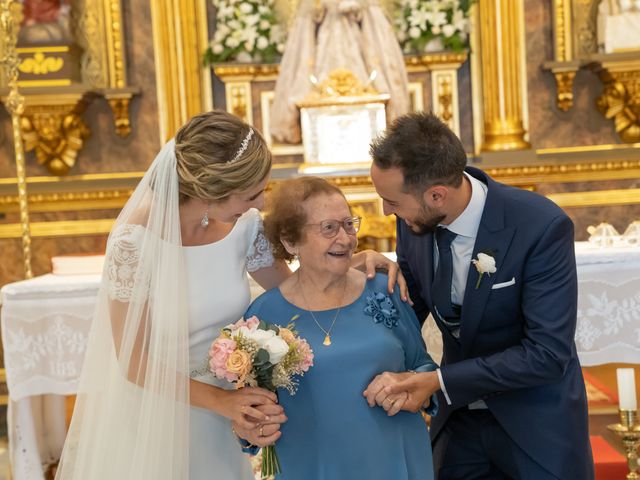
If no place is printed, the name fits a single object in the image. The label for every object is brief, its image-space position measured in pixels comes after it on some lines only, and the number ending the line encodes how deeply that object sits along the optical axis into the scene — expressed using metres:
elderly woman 2.71
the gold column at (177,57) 7.41
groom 2.79
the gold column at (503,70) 7.26
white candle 3.72
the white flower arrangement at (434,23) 7.23
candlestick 3.70
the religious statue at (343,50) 6.68
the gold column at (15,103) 5.18
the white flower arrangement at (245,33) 7.29
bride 2.80
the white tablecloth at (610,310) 4.38
